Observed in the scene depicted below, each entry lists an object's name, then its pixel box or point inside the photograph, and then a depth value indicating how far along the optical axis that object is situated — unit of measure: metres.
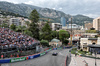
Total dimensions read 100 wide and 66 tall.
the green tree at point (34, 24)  62.11
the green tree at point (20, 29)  70.93
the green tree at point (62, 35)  78.24
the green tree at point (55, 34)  88.62
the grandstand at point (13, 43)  24.84
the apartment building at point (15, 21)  102.83
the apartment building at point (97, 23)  150.50
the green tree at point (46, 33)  66.12
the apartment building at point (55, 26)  141.12
